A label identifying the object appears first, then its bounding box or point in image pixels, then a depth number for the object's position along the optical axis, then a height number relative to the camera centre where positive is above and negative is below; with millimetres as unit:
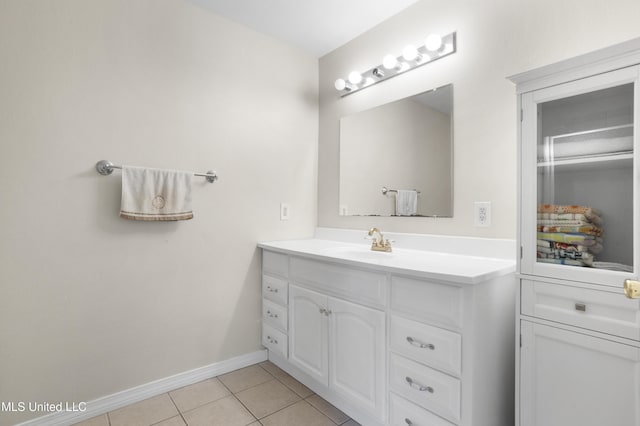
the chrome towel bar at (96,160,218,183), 1644 +224
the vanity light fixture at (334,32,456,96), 1769 +907
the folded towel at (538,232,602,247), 1067 -81
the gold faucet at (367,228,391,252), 1917 -181
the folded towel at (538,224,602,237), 1068 -51
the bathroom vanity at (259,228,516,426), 1150 -489
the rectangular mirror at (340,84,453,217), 1804 +344
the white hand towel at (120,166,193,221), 1670 +91
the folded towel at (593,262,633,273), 975 -160
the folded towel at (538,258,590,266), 1072 -161
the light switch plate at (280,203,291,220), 2366 +9
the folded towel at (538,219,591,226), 1093 -28
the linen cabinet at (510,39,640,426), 971 -90
